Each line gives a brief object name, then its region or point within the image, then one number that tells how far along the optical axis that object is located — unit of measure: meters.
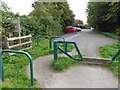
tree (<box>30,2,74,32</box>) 8.25
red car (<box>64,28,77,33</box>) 13.50
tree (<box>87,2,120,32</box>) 10.62
